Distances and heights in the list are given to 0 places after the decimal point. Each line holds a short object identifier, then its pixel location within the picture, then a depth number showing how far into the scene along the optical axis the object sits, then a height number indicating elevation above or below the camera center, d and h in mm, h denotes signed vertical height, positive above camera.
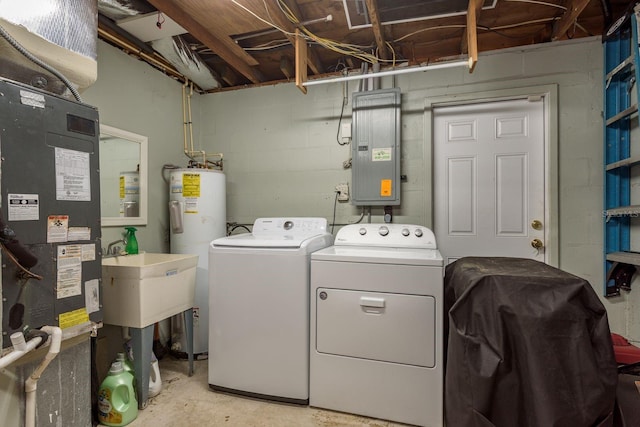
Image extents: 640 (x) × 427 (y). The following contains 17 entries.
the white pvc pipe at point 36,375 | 1173 -623
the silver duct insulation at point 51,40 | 1217 +728
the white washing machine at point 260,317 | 1844 -647
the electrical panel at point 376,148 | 2473 +493
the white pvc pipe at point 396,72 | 1942 +898
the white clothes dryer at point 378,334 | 1652 -688
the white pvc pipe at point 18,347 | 1049 -478
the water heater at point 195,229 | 2488 -143
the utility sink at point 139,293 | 1782 -483
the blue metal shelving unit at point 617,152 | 2057 +380
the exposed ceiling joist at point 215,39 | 1940 +1260
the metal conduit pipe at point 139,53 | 2129 +1200
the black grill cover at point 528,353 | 1193 -581
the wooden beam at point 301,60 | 2244 +1094
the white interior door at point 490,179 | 2373 +234
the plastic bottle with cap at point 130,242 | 2287 -224
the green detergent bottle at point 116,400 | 1675 -1019
